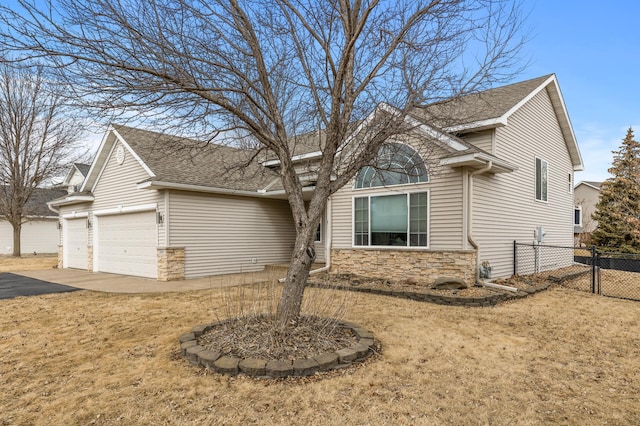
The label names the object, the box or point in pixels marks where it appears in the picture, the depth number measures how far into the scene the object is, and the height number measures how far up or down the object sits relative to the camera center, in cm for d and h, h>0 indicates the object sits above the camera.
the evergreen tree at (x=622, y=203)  2127 +66
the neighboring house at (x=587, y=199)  3049 +132
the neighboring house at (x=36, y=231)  2484 -122
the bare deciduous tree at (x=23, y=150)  2017 +393
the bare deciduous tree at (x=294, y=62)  411 +211
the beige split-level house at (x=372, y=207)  915 +22
